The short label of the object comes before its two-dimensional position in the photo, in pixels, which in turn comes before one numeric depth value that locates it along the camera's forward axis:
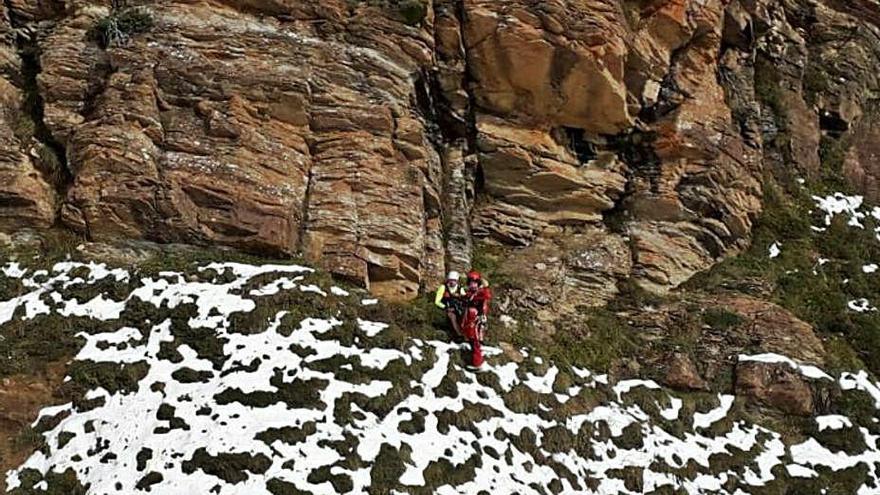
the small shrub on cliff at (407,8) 21.72
